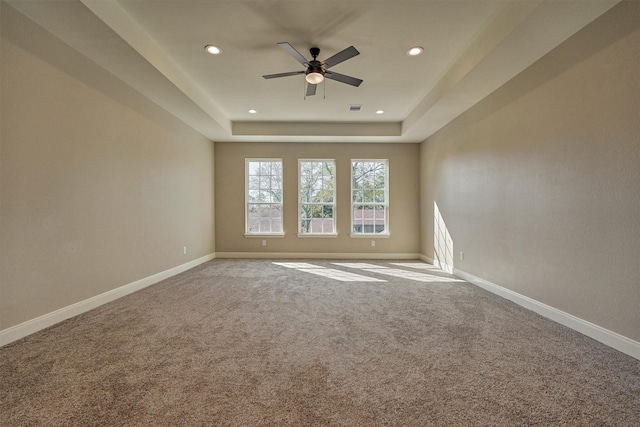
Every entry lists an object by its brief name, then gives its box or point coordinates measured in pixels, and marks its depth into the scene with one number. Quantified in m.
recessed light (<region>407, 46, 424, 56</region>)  3.18
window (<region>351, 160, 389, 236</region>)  6.46
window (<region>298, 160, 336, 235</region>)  6.48
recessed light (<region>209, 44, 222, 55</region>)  3.13
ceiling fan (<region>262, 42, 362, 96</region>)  2.76
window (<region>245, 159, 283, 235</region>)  6.49
